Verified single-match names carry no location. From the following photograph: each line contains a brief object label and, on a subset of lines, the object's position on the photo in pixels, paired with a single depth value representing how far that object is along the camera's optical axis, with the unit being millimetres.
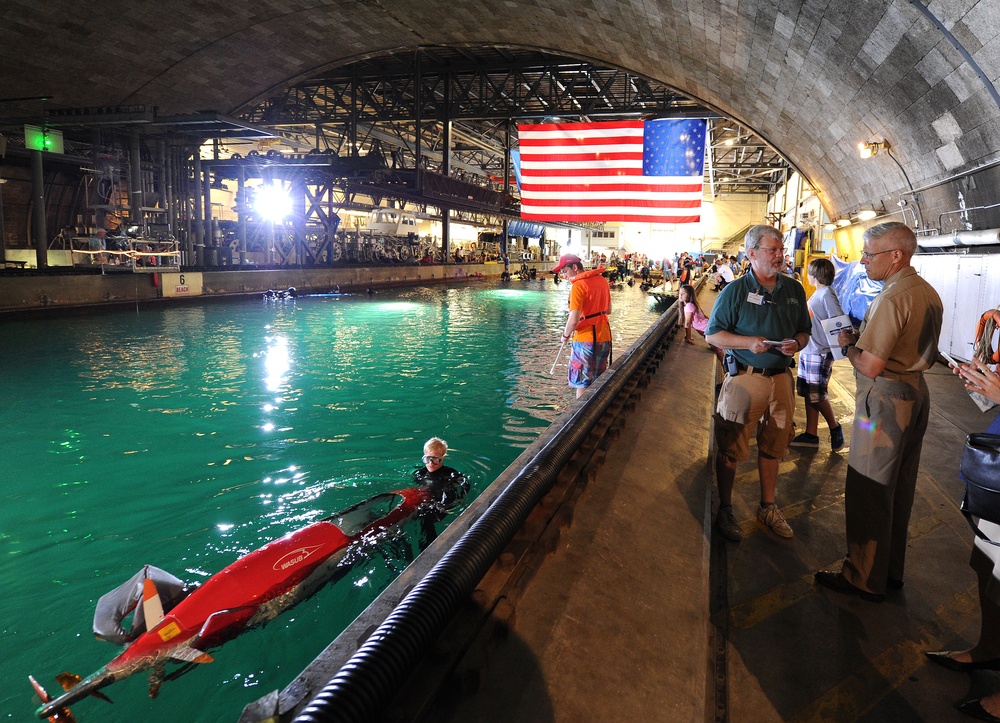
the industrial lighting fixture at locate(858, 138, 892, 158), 10547
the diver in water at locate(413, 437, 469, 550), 4823
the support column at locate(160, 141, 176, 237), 23656
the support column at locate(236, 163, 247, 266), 26969
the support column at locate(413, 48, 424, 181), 27344
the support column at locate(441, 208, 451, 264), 36906
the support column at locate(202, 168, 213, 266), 26672
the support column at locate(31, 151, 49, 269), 20542
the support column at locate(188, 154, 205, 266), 25750
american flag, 16156
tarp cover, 7641
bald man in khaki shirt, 2918
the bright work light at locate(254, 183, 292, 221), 27844
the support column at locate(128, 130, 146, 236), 21125
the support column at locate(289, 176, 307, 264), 27406
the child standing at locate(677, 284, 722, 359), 7894
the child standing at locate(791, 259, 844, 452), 5445
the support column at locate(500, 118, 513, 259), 31750
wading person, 6445
